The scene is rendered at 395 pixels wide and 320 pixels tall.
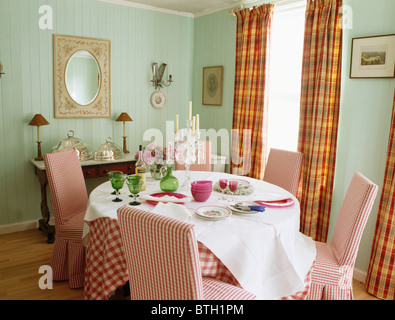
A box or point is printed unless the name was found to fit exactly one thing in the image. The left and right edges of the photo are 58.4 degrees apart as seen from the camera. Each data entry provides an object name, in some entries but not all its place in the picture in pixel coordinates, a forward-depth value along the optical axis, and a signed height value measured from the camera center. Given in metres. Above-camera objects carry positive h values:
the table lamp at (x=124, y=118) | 4.16 -0.07
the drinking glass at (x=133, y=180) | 2.19 -0.42
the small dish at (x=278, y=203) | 2.23 -0.55
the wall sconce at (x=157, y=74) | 4.50 +0.49
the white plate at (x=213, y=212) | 1.98 -0.57
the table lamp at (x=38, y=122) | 3.57 -0.13
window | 3.60 +0.43
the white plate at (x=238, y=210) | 2.06 -0.56
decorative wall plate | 4.59 +0.17
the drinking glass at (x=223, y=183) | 2.50 -0.48
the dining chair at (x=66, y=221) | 2.72 -0.86
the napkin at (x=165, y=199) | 2.24 -0.54
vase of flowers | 2.58 -0.32
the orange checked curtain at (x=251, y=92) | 3.78 +0.26
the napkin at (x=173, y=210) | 1.98 -0.56
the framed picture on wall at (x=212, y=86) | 4.47 +0.37
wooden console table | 3.54 -0.63
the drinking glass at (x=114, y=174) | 2.31 -0.41
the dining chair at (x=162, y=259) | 1.40 -0.62
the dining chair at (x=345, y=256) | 2.09 -0.85
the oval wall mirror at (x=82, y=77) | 3.85 +0.37
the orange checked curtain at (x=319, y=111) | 3.10 +0.06
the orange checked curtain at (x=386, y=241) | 2.69 -0.93
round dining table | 1.80 -0.72
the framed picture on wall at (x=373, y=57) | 2.74 +0.50
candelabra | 2.55 -0.27
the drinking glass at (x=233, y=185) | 2.45 -0.48
